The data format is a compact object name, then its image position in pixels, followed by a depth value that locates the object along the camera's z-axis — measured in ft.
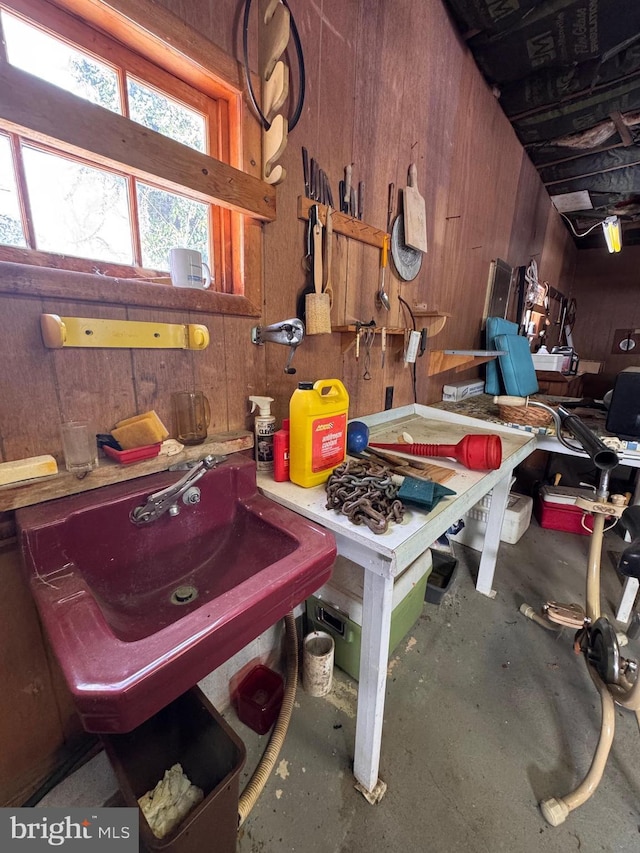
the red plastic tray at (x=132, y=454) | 2.60
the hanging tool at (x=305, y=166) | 3.81
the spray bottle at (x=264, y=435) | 3.44
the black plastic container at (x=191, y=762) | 2.30
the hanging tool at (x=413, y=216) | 5.32
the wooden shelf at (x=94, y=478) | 2.18
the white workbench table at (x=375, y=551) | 2.47
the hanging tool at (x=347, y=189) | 4.34
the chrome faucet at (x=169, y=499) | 2.40
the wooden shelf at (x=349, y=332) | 4.38
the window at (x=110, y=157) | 2.19
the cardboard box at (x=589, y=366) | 14.39
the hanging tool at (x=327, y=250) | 4.09
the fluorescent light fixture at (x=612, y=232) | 10.33
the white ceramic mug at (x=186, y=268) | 2.87
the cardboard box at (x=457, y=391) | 7.70
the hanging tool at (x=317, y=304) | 3.90
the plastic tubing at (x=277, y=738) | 3.02
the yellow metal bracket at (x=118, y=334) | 2.34
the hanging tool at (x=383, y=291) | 5.09
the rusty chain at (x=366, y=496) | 2.59
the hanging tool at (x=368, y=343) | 4.62
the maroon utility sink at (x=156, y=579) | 1.41
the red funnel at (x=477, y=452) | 3.53
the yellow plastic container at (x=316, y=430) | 3.02
